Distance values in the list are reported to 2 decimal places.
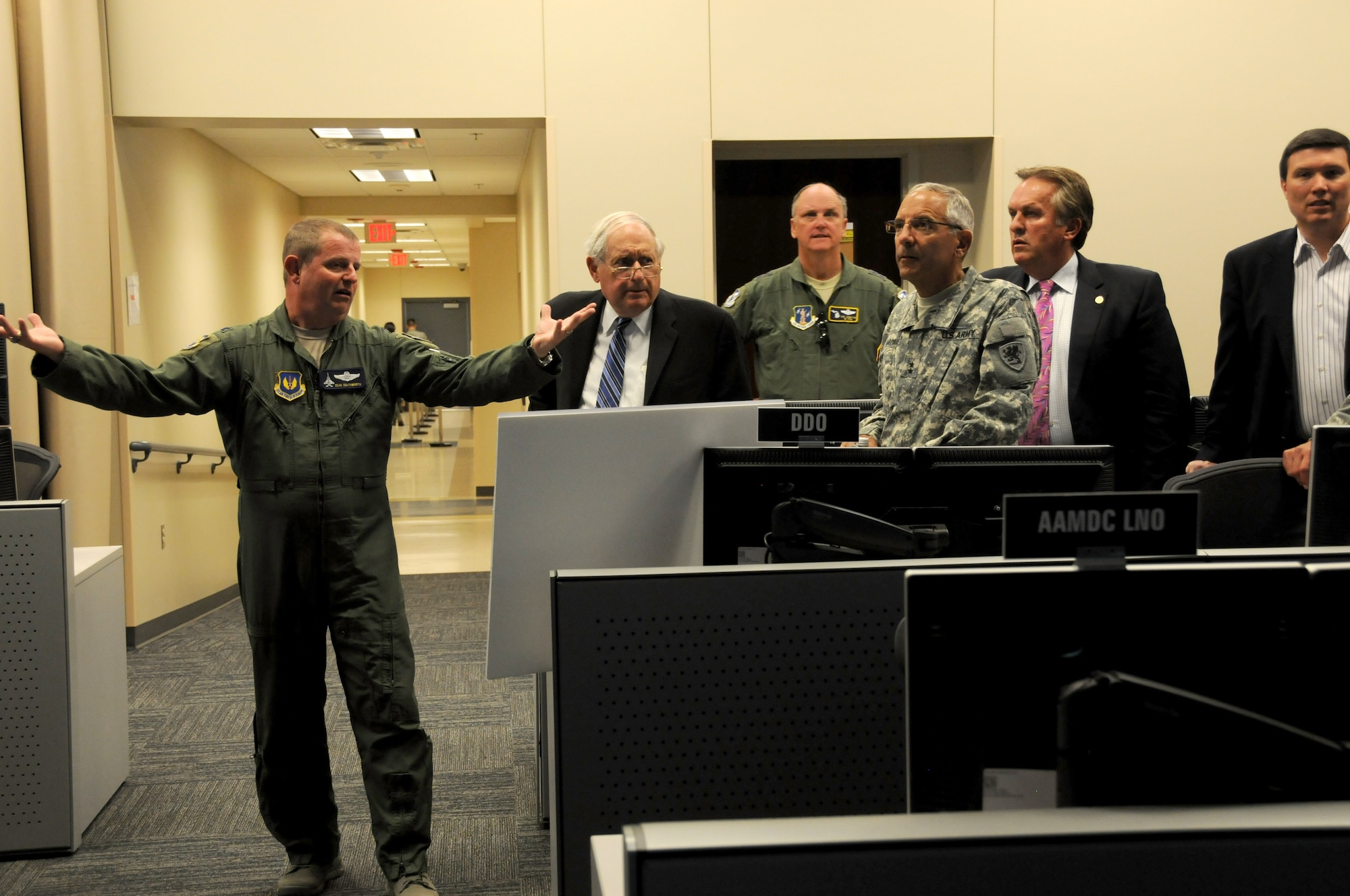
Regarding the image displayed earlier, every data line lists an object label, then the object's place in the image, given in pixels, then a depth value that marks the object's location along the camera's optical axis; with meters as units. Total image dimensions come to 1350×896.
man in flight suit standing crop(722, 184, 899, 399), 3.69
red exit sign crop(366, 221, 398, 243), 10.77
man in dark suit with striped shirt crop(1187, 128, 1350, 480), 2.99
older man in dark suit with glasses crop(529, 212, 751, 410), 2.99
